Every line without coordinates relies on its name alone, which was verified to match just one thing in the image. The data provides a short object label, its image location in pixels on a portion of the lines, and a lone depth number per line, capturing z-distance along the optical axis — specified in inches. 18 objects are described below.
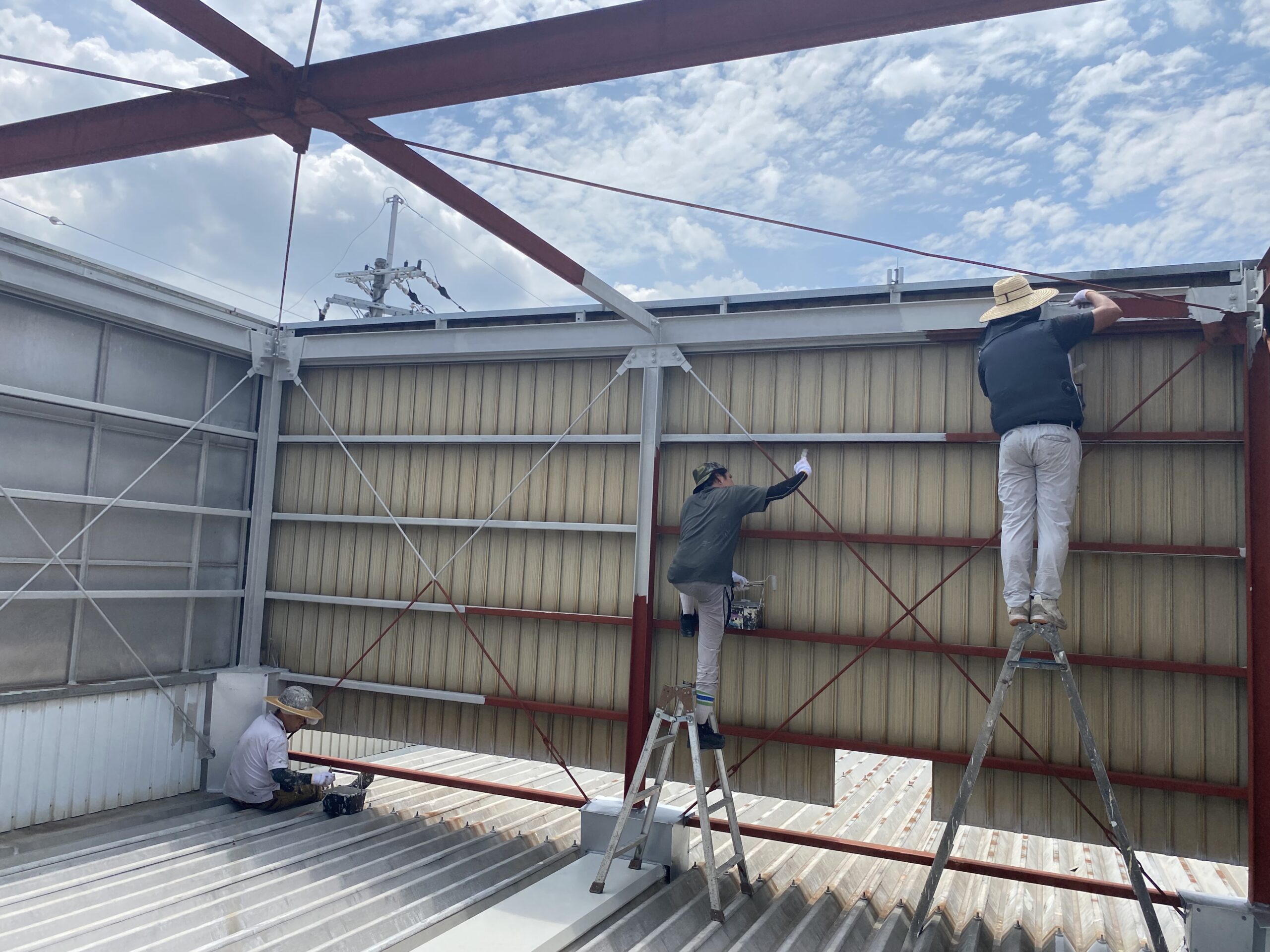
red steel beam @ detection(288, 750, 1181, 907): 238.7
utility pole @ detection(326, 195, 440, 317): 823.1
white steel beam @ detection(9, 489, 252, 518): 294.5
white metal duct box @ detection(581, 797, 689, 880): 273.1
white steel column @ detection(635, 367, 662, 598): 306.3
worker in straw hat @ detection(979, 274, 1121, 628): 223.8
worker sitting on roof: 316.8
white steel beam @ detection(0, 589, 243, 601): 295.3
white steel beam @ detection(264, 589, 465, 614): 342.3
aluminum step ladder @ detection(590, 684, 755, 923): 248.8
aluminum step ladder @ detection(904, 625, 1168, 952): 198.5
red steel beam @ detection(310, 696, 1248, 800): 245.8
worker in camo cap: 273.0
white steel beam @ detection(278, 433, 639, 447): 322.0
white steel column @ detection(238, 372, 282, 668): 367.9
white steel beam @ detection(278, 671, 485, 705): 333.1
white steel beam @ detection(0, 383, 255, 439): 288.4
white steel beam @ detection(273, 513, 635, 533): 318.0
